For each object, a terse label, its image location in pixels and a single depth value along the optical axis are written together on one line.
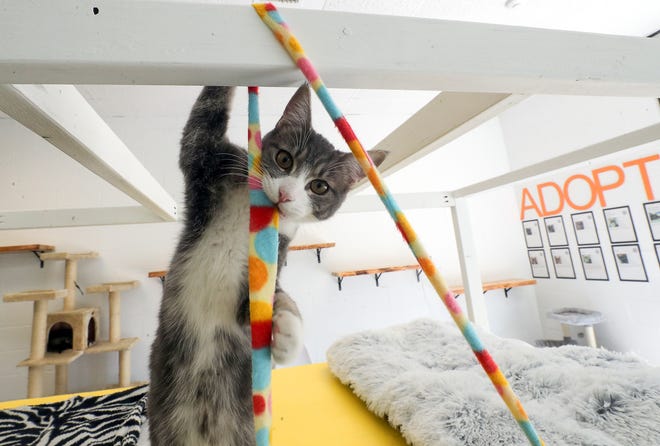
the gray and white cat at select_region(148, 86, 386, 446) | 0.39
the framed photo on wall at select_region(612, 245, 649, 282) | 2.09
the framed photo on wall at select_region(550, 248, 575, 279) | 2.54
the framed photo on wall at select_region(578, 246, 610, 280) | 2.31
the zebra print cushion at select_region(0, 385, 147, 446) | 0.89
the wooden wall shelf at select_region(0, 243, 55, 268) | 1.88
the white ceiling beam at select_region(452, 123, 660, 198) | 0.74
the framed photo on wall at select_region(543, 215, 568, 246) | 2.57
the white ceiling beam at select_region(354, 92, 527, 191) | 0.55
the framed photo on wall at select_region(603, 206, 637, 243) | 2.12
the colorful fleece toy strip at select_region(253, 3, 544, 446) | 0.21
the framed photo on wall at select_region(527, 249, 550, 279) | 2.77
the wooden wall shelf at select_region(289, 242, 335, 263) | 2.32
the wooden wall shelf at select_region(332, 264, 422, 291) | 2.32
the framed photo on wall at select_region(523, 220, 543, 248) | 2.79
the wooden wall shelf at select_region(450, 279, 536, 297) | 2.43
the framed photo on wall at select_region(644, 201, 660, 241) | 1.98
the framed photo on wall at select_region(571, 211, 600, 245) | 2.34
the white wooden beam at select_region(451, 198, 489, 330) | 1.23
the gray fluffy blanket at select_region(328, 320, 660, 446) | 0.65
